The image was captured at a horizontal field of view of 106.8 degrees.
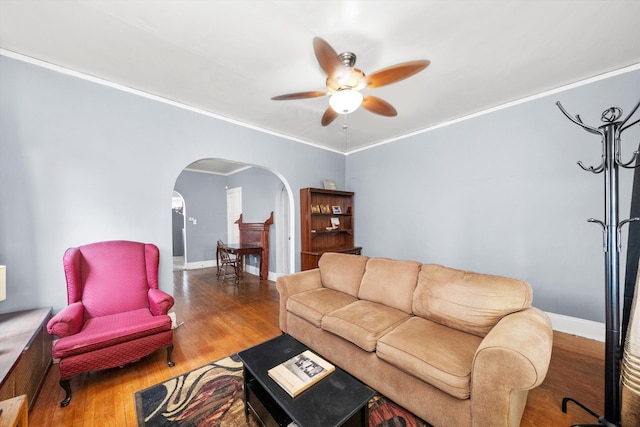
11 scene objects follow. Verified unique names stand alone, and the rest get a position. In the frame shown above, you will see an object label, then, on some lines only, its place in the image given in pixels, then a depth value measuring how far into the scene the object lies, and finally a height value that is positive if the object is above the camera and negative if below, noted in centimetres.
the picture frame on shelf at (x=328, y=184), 453 +51
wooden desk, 521 -60
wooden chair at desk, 484 -107
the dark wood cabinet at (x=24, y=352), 142 -90
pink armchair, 177 -86
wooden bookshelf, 410 -24
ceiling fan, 155 +97
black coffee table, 112 -96
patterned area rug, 156 -138
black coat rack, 136 -36
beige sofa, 123 -90
